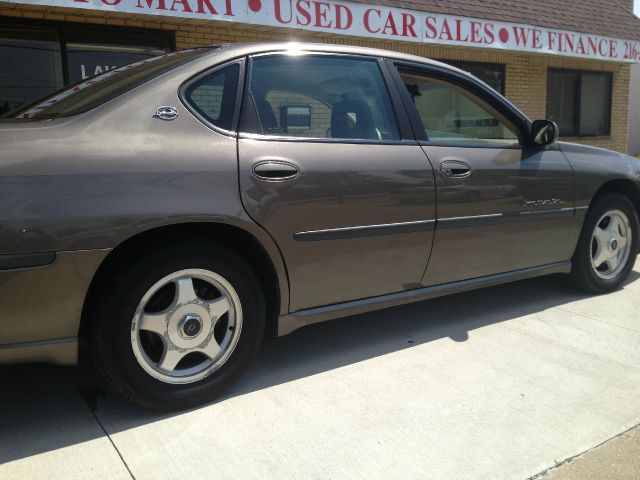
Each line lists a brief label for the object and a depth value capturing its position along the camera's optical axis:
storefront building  6.21
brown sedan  2.32
